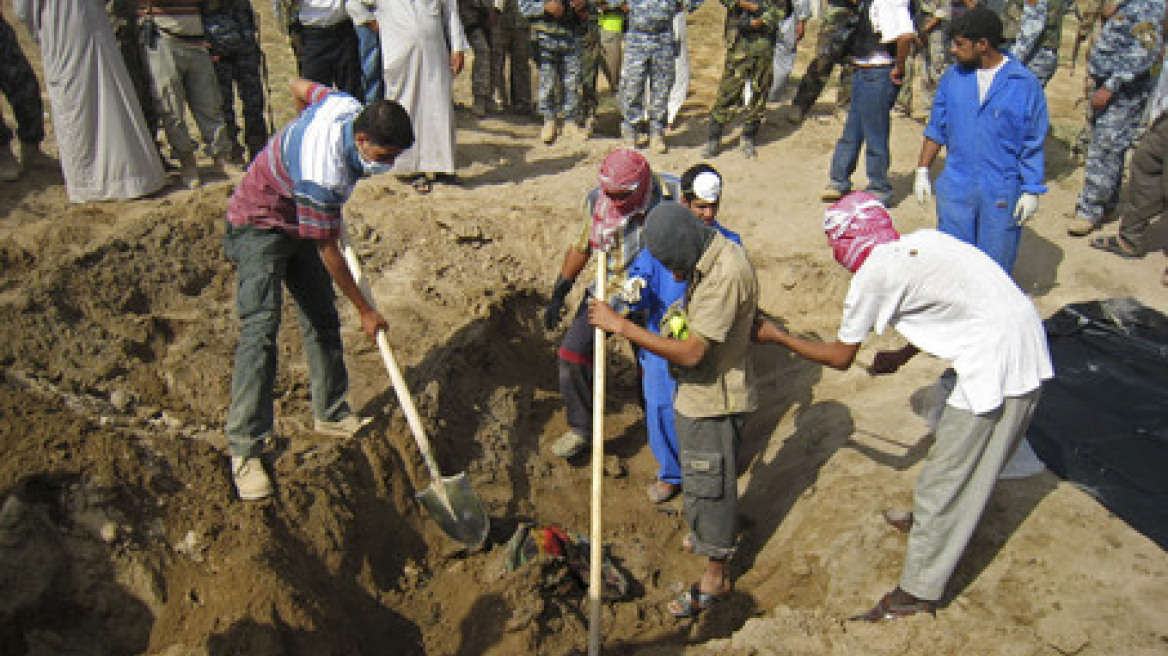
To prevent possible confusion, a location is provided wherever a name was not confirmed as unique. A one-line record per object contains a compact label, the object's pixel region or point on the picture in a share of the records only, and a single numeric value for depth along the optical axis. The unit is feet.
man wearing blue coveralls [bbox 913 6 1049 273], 14.57
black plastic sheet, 12.21
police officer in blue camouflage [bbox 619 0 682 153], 23.53
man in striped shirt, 11.01
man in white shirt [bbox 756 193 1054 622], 9.36
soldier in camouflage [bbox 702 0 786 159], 23.24
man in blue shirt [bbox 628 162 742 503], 13.08
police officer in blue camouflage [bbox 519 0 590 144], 24.63
